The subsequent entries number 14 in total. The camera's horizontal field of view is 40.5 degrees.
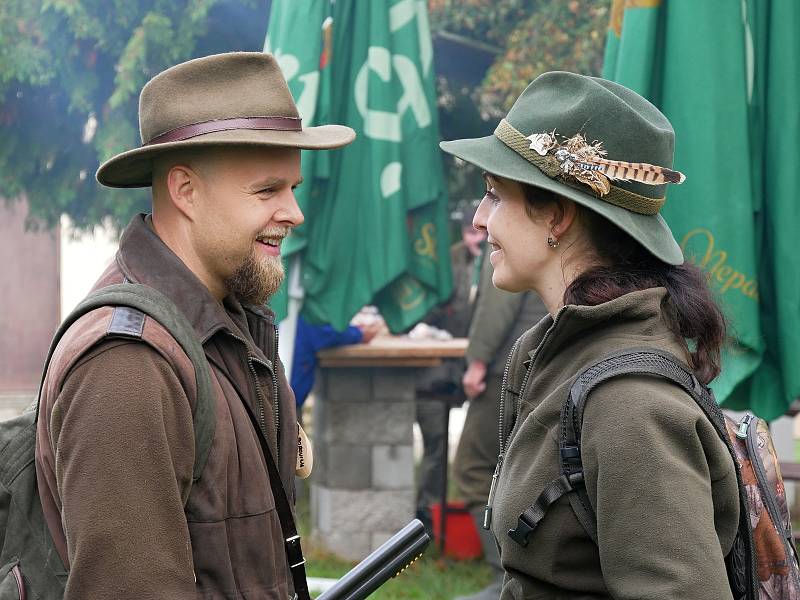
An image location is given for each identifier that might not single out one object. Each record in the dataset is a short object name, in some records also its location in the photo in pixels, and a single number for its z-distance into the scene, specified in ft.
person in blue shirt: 18.93
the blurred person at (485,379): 18.60
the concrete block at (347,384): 20.01
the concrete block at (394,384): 20.08
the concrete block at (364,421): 20.17
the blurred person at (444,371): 23.27
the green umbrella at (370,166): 16.74
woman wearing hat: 6.17
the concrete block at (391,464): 20.34
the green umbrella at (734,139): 11.80
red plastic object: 20.79
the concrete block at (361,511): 20.35
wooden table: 20.10
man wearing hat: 6.10
